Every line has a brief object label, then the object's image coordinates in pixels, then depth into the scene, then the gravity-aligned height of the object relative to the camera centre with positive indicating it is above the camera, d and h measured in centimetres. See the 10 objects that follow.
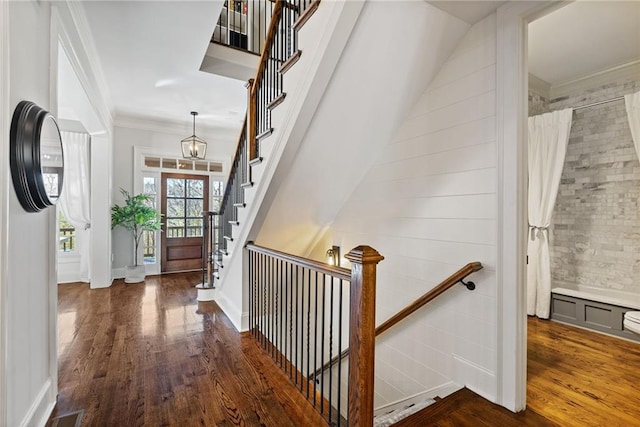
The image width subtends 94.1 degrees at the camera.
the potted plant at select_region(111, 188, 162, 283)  498 -12
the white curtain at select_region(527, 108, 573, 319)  336 +27
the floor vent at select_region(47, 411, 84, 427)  171 -122
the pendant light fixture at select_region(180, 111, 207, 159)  492 +108
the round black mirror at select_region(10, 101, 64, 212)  141 +28
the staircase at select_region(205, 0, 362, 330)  177 +80
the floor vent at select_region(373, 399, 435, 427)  186 -129
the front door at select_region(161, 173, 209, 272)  579 -13
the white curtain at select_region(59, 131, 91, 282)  485 +49
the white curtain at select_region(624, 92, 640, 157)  284 +97
